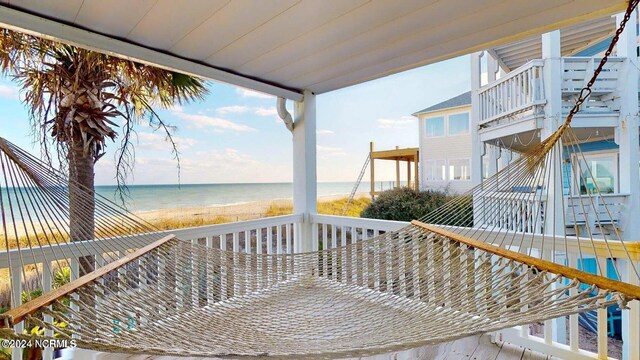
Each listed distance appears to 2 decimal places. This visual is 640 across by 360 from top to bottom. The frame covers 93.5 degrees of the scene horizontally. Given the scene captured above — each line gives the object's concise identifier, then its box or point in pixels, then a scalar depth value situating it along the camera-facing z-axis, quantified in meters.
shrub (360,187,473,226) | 5.27
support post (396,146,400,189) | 6.02
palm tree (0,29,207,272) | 2.38
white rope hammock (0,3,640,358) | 0.94
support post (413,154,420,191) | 6.00
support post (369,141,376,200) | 6.33
